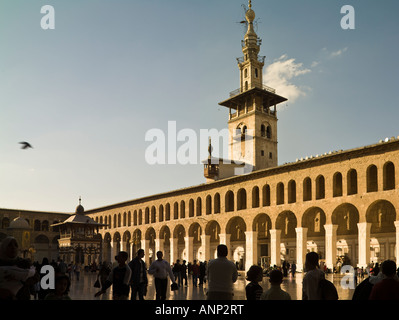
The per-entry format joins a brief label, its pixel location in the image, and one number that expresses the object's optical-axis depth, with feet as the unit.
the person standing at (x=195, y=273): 77.76
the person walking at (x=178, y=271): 74.73
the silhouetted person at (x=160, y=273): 37.11
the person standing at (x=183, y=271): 76.41
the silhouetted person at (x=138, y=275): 33.55
